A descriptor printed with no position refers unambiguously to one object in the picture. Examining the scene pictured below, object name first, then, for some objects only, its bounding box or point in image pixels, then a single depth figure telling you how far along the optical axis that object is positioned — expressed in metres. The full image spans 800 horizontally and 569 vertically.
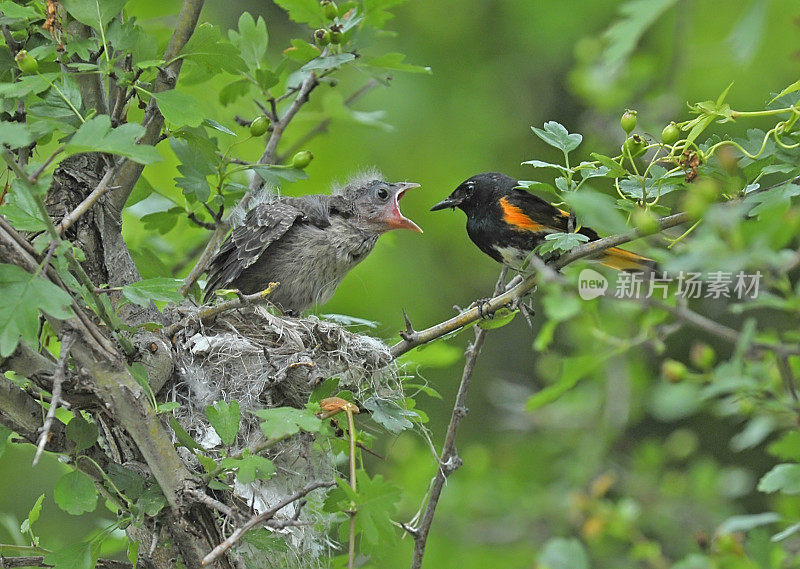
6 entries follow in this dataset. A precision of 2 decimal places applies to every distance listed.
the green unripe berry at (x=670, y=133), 4.96
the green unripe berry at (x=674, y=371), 4.65
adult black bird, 7.75
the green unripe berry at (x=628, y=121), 5.03
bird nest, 6.24
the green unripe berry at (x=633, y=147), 5.03
